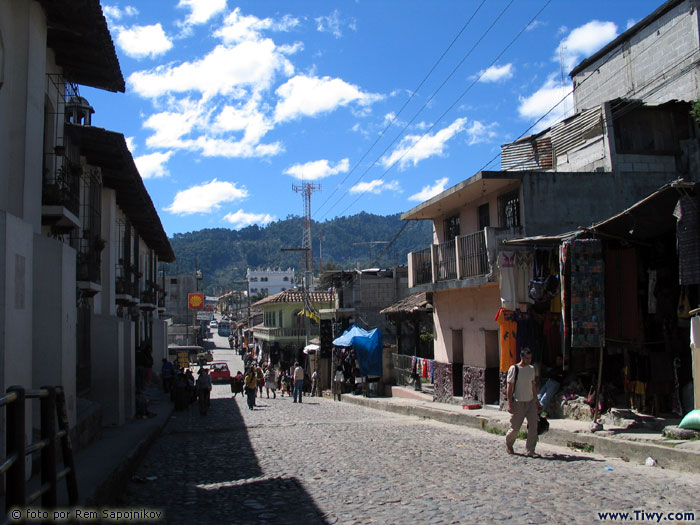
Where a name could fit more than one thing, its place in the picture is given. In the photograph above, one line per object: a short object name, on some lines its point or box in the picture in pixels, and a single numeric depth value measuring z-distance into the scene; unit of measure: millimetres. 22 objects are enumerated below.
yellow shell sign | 64000
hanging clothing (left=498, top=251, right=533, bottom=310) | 14852
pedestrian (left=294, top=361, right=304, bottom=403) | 25297
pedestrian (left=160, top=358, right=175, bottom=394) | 27933
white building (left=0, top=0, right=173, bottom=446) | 7605
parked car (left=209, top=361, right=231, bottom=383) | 44903
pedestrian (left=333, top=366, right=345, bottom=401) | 27344
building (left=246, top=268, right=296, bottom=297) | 156875
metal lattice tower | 45212
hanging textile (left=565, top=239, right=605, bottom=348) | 11016
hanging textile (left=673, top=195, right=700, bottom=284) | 9305
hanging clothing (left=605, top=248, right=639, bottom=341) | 11102
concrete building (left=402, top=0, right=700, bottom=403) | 16688
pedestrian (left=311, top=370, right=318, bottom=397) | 31609
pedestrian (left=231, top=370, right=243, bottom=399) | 29802
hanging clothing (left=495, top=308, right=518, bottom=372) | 14828
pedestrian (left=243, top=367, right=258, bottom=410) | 22422
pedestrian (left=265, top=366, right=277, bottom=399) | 29923
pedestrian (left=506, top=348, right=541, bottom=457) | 9859
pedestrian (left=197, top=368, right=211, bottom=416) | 20719
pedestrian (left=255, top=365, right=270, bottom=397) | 29445
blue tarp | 25891
